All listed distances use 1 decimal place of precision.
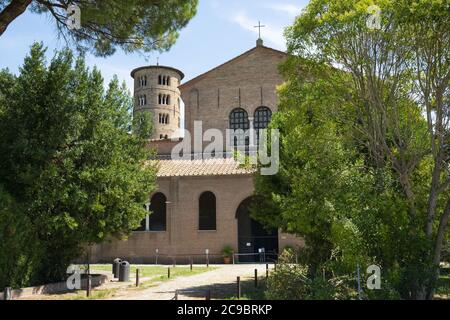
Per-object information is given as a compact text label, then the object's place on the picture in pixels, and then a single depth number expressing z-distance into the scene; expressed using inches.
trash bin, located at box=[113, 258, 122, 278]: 731.3
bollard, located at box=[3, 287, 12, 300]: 415.2
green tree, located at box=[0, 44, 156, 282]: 559.2
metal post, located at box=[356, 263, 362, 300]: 350.9
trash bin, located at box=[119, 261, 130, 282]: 695.1
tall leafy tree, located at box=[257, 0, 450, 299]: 393.1
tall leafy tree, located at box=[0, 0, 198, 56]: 514.8
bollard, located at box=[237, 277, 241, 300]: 482.9
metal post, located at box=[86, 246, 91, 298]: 543.2
